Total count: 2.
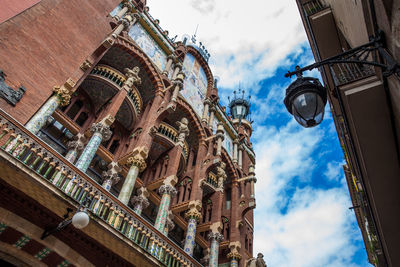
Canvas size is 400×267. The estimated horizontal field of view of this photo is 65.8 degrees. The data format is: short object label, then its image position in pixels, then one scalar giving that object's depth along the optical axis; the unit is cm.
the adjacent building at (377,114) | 424
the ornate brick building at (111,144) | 769
